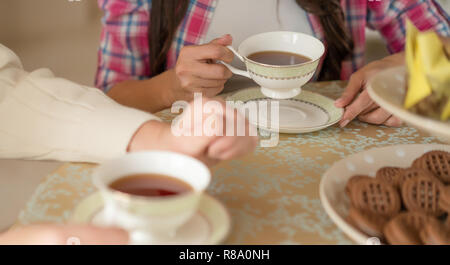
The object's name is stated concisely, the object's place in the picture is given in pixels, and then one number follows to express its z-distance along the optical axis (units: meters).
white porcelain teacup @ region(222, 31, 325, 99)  1.03
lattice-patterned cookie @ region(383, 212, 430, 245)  0.68
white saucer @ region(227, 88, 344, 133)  1.07
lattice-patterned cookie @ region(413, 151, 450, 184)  0.83
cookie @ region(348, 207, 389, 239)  0.72
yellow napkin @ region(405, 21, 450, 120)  0.68
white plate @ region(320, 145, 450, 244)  0.74
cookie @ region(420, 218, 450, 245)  0.67
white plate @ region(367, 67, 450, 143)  0.65
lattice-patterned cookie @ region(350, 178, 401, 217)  0.75
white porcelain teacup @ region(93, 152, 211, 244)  0.60
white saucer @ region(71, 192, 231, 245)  0.67
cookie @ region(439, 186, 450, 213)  0.74
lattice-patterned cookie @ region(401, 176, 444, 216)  0.75
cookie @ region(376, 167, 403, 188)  0.81
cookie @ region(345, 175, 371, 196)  0.80
